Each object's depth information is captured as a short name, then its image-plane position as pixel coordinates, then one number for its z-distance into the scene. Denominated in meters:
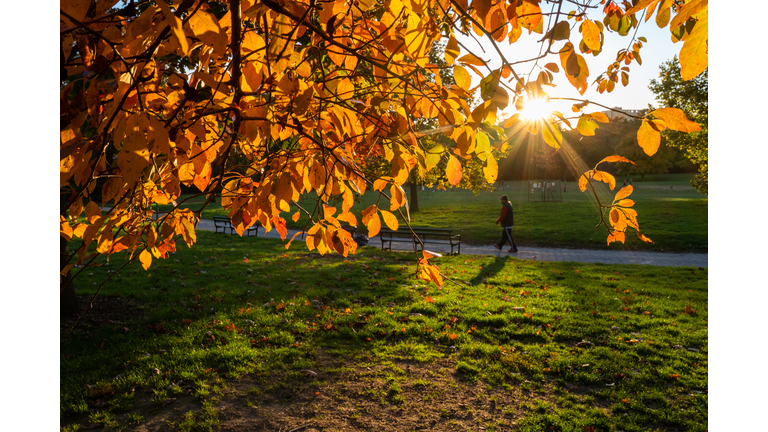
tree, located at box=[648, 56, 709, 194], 16.16
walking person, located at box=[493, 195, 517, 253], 10.84
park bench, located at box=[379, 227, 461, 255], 10.66
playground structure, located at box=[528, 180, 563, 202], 27.36
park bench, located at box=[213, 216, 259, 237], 14.83
